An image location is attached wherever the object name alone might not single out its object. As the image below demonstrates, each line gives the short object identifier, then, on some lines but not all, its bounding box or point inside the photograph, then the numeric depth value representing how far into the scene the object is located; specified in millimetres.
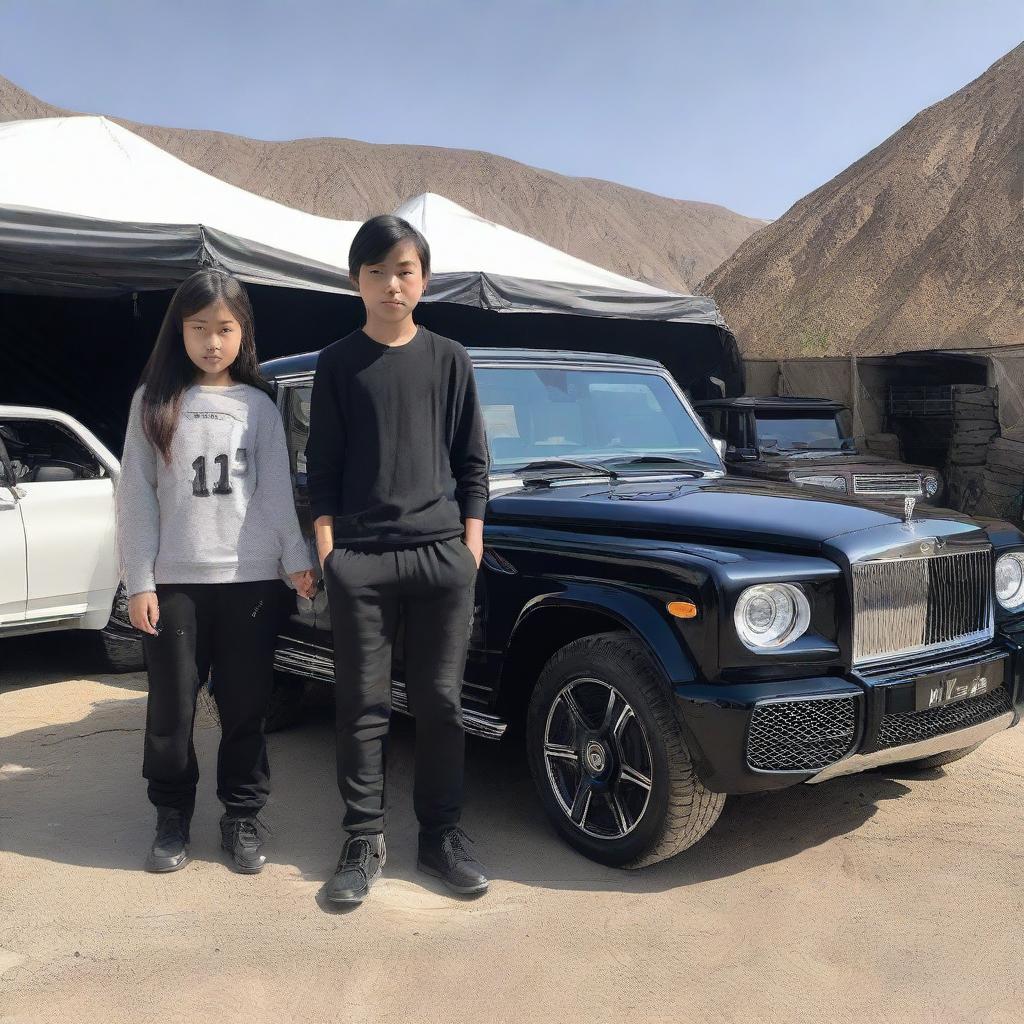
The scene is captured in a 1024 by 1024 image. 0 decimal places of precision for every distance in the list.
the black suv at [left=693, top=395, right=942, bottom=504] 8711
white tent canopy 7223
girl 3191
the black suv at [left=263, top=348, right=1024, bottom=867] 2941
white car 5680
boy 3008
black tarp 7258
